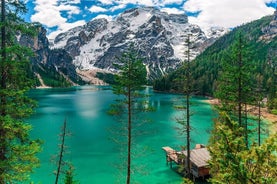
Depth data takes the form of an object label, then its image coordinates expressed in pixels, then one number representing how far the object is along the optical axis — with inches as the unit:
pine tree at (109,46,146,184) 958.4
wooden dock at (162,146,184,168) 1782.7
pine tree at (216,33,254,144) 1119.0
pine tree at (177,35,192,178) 1063.4
